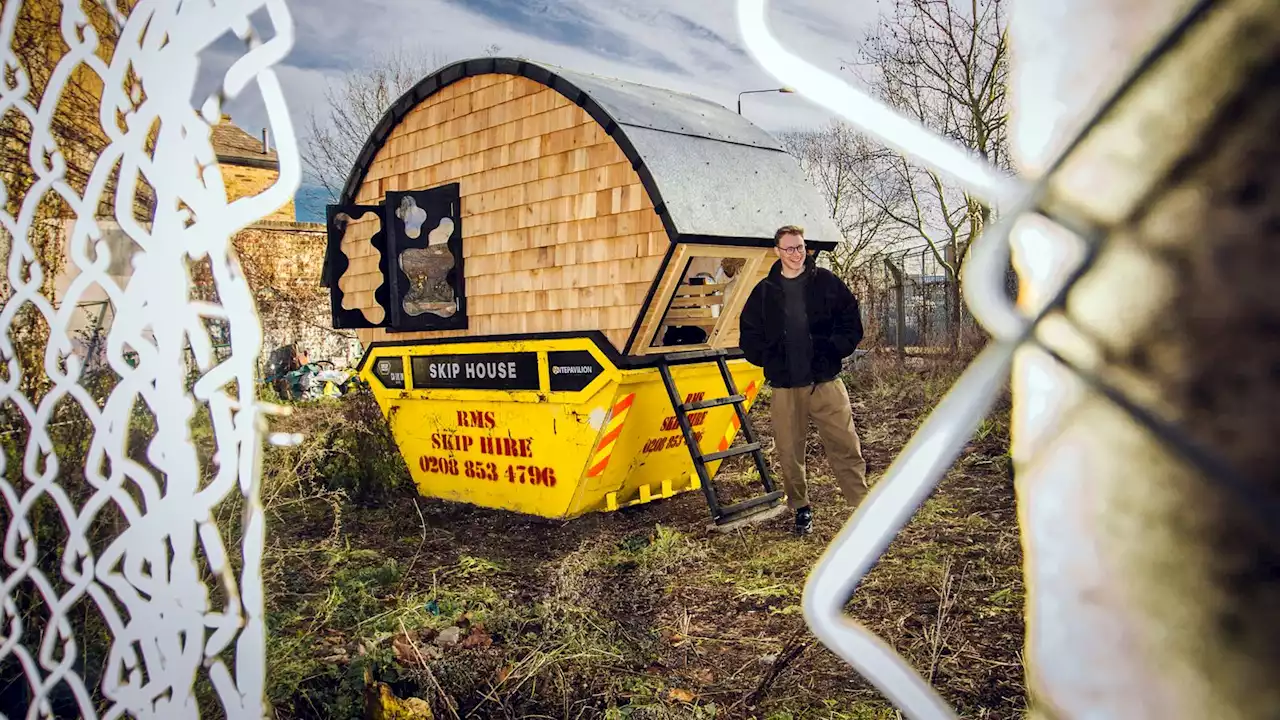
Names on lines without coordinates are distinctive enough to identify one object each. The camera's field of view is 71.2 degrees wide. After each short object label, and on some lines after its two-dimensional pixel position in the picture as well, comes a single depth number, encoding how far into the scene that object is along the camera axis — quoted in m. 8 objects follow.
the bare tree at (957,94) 11.44
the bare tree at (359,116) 21.61
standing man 5.30
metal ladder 5.75
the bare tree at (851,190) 17.08
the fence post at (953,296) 12.33
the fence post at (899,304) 14.77
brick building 17.39
